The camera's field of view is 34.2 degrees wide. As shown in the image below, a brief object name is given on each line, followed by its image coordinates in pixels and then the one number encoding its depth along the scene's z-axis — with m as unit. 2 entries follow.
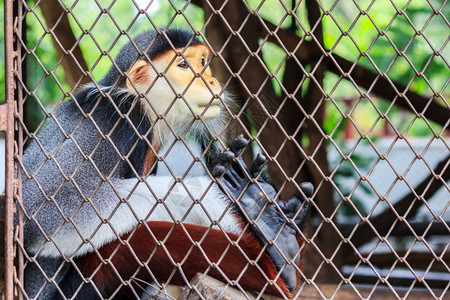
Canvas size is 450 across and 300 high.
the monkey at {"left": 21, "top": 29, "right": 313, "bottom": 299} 2.34
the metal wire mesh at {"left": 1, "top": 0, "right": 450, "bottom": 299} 2.12
